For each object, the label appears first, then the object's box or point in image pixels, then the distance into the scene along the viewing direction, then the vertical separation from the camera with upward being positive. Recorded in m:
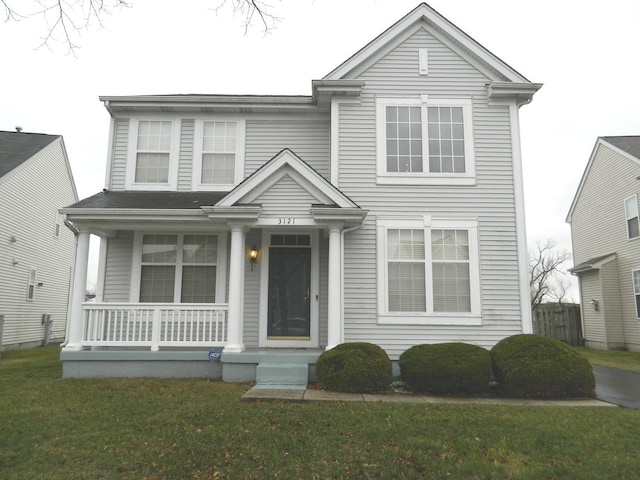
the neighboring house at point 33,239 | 15.89 +2.73
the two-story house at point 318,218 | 8.87 +1.85
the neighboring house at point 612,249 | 16.27 +2.47
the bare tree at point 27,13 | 4.41 +2.91
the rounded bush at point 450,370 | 7.35 -0.99
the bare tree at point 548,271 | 44.72 +4.05
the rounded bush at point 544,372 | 7.24 -1.00
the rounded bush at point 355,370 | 7.43 -1.01
